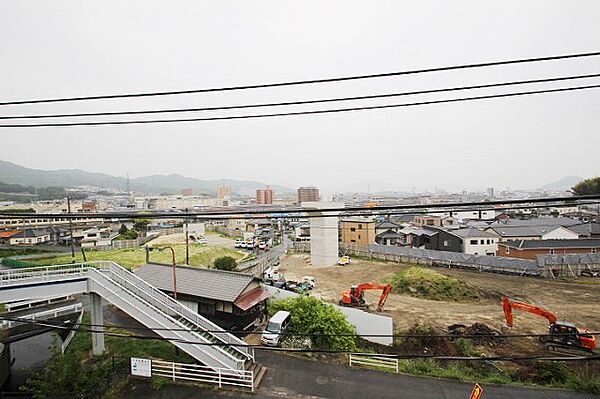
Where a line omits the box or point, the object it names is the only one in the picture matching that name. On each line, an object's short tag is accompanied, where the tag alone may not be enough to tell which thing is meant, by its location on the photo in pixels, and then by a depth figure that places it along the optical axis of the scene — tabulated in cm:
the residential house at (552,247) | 2484
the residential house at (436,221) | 4162
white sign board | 913
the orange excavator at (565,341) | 1183
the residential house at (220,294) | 1270
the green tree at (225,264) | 2258
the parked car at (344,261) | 2813
